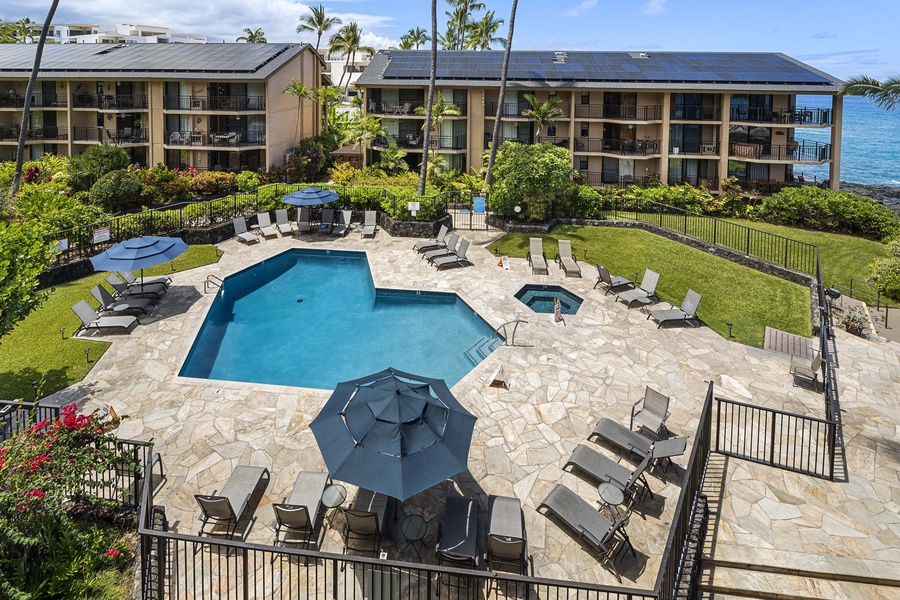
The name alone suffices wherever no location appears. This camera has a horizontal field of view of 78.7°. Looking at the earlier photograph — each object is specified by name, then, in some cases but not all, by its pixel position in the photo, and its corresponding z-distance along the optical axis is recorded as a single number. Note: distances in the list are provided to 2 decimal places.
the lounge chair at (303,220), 28.41
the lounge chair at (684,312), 17.89
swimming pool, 15.98
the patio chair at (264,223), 28.23
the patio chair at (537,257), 22.98
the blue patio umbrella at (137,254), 17.41
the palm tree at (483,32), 69.06
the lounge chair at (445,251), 24.28
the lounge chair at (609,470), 9.70
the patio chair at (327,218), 29.10
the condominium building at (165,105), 38.16
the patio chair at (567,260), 22.77
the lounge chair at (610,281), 20.64
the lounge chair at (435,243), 25.69
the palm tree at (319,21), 67.62
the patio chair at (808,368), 13.80
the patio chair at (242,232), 26.56
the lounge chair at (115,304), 17.81
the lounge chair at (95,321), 16.48
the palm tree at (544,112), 35.69
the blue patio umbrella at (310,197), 26.73
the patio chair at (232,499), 8.75
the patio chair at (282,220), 28.53
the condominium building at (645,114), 36.38
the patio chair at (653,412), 11.65
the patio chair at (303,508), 8.62
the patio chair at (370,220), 28.72
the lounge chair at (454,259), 23.58
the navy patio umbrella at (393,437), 8.25
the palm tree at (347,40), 67.94
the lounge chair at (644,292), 19.33
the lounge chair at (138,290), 19.31
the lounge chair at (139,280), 19.72
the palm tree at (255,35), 83.62
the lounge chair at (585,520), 8.55
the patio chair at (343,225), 28.46
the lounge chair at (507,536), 8.13
